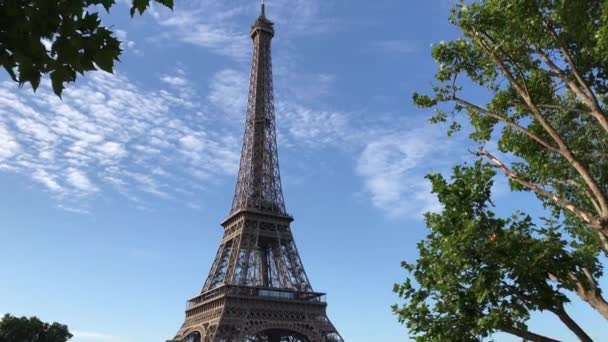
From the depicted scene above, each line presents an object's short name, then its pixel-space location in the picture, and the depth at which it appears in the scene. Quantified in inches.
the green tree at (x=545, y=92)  531.2
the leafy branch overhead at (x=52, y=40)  172.9
